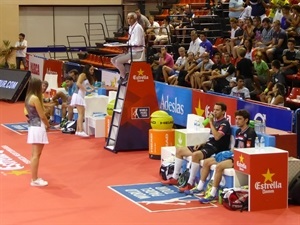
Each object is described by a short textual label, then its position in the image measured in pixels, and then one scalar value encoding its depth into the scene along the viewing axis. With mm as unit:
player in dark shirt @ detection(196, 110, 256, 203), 10836
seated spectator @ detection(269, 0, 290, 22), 21725
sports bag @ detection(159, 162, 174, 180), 12098
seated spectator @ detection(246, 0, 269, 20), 22019
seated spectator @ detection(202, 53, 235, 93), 17734
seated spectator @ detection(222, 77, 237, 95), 16562
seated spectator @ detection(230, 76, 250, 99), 15648
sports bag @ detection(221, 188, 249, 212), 10383
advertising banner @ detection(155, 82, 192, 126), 14945
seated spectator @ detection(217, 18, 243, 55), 20516
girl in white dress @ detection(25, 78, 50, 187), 11398
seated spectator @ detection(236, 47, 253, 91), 17312
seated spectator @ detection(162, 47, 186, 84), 19859
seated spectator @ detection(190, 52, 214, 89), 18375
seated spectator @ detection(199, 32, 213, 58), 20953
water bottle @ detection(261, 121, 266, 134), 11438
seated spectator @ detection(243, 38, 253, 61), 19234
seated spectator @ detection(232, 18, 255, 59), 19800
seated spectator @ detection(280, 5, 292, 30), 20275
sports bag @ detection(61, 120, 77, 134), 17136
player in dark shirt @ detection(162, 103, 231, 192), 11438
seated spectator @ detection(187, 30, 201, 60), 21234
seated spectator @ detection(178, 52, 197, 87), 19078
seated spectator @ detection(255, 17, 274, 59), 19547
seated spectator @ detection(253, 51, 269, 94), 17542
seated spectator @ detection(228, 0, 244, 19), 23672
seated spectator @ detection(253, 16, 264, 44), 20044
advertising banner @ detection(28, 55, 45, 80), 23916
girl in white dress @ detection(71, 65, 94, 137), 16672
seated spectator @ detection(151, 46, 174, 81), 20469
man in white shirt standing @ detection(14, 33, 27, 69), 27609
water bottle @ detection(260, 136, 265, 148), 10820
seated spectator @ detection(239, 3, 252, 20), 22464
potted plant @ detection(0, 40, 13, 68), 29359
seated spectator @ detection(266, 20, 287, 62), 18797
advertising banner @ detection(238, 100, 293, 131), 11953
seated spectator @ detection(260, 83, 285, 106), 14164
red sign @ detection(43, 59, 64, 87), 22141
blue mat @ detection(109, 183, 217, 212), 10633
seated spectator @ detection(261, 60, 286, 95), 16516
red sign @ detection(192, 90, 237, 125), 13117
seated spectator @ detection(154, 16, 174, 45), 23484
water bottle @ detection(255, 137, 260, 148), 10797
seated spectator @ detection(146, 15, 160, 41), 24047
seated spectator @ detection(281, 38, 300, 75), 17542
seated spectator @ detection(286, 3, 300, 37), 19750
